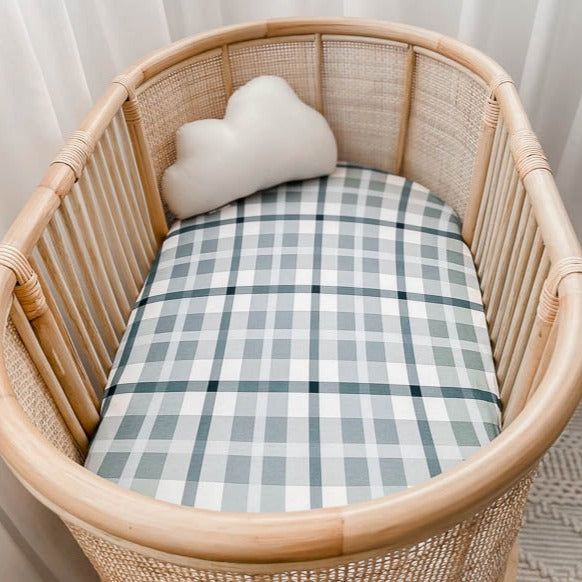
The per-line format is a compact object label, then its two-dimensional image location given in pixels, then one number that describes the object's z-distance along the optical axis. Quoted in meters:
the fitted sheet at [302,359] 0.86
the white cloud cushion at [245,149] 1.23
